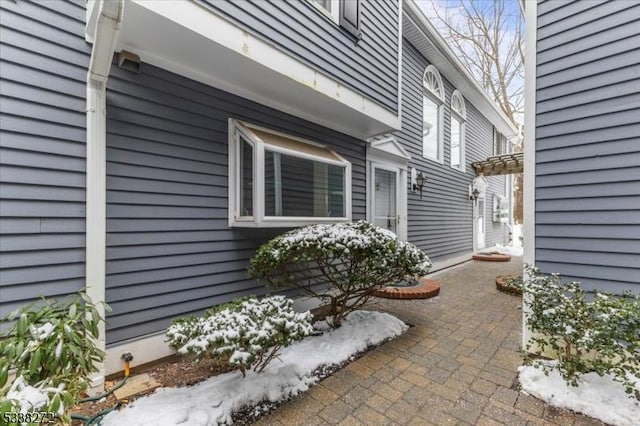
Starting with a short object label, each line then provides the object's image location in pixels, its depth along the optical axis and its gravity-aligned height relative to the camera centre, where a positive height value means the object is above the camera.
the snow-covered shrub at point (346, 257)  2.87 -0.46
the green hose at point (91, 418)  1.64 -1.20
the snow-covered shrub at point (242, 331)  1.95 -0.87
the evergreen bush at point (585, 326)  2.05 -0.86
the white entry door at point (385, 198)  5.33 +0.30
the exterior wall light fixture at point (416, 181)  6.27 +0.73
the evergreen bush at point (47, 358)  1.46 -0.83
